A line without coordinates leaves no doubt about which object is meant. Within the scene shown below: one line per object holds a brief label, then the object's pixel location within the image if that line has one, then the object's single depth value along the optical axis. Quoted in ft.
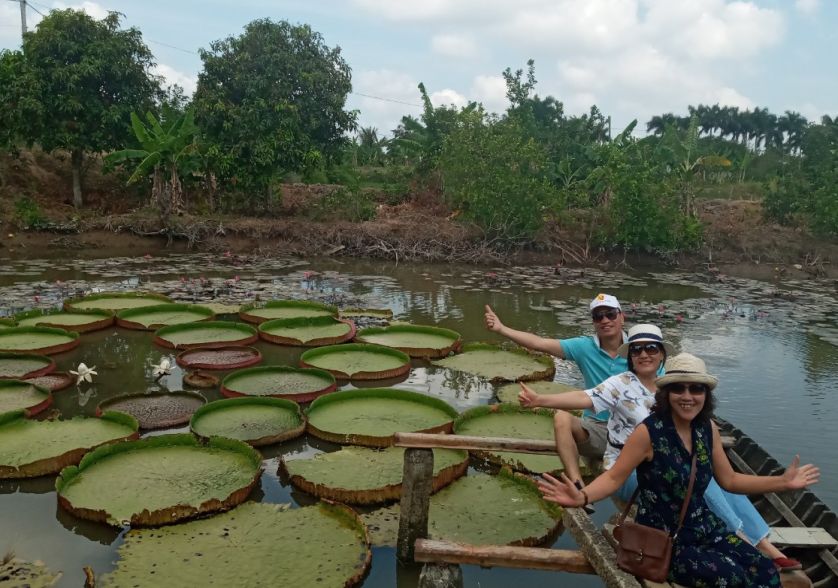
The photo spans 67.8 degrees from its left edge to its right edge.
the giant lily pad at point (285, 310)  27.14
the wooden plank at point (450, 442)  9.98
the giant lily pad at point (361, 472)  12.57
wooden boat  10.04
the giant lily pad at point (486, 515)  11.50
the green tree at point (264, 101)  51.80
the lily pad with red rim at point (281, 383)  17.86
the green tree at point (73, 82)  48.88
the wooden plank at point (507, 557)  8.72
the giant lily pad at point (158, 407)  15.84
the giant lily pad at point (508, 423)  16.12
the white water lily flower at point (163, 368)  19.19
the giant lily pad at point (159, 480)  11.58
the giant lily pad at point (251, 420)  15.31
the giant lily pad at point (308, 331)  23.68
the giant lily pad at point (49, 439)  13.17
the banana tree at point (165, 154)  48.34
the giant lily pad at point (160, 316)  24.81
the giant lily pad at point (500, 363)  20.99
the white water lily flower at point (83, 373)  18.64
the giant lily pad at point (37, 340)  21.25
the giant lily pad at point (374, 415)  15.40
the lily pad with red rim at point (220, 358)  20.24
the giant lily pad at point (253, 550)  9.87
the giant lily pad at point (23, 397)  15.94
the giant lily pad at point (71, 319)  23.89
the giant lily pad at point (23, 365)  18.76
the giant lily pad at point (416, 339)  22.97
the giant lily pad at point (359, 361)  20.35
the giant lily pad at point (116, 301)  27.55
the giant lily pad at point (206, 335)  22.52
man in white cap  10.59
